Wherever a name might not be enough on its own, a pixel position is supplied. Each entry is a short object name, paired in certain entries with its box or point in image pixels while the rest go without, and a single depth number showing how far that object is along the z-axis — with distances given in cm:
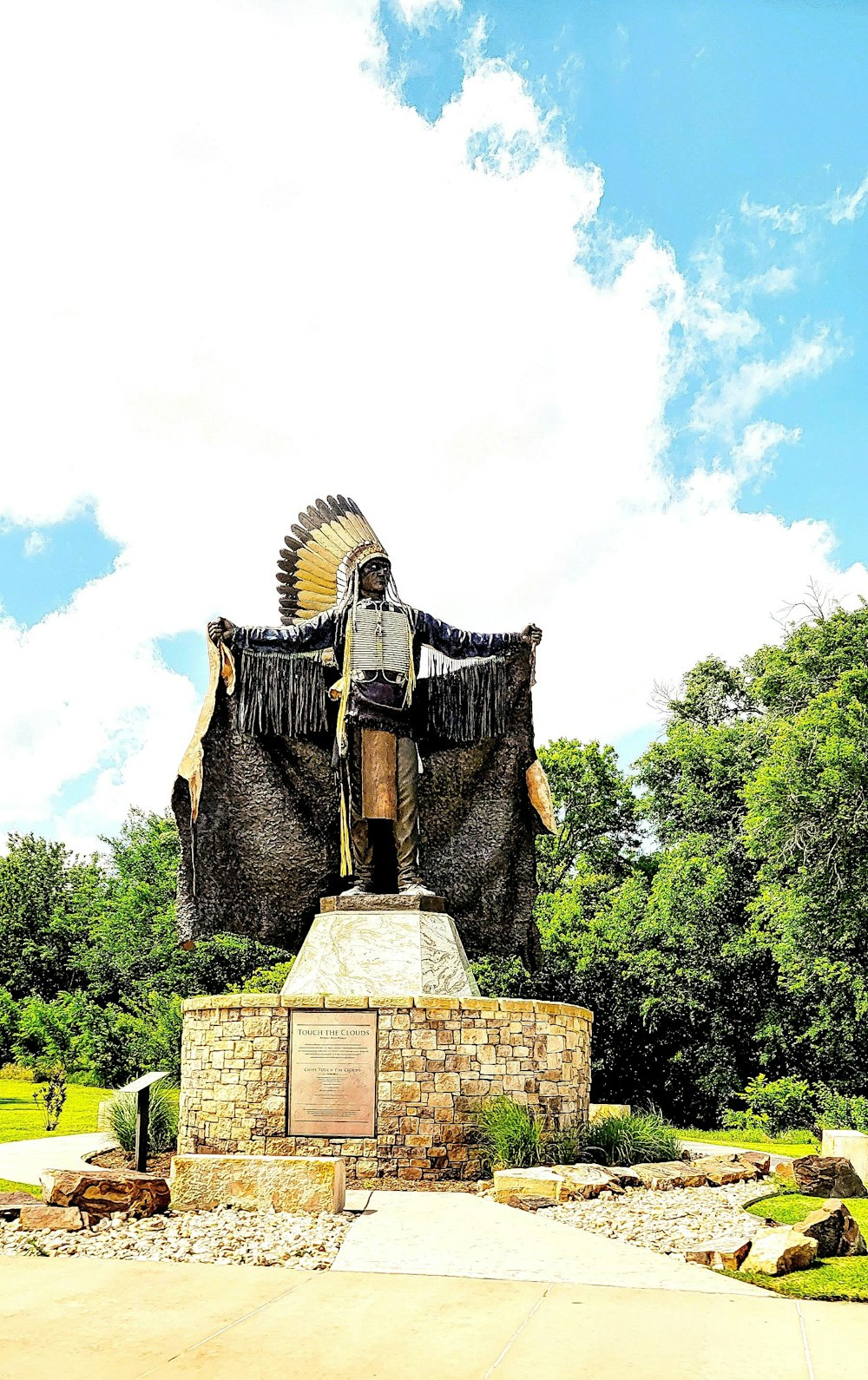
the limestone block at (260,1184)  727
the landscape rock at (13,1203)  691
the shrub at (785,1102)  1949
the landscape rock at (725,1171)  911
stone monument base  894
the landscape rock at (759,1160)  997
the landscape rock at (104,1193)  694
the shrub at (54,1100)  1355
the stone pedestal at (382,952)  980
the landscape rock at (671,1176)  879
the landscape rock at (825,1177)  823
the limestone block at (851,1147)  975
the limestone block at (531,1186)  795
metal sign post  938
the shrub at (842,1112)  1788
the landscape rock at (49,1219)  662
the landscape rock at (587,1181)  797
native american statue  1121
